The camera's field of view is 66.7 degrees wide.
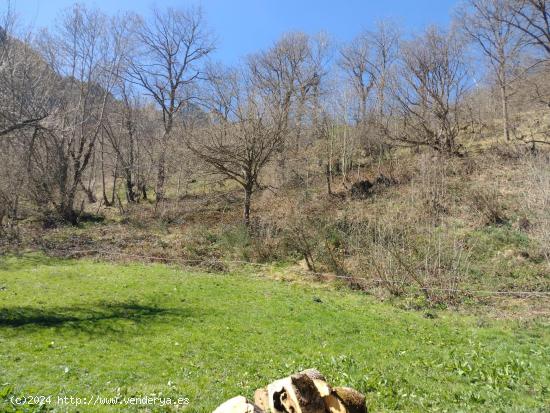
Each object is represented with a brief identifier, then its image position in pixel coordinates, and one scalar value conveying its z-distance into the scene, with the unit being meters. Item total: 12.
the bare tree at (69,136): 29.12
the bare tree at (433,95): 29.48
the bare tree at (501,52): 31.09
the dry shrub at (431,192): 22.47
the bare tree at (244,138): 25.20
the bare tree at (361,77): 36.41
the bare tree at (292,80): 34.97
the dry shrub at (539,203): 15.10
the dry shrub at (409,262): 15.08
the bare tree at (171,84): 40.25
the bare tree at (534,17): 27.29
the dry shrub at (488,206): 21.02
